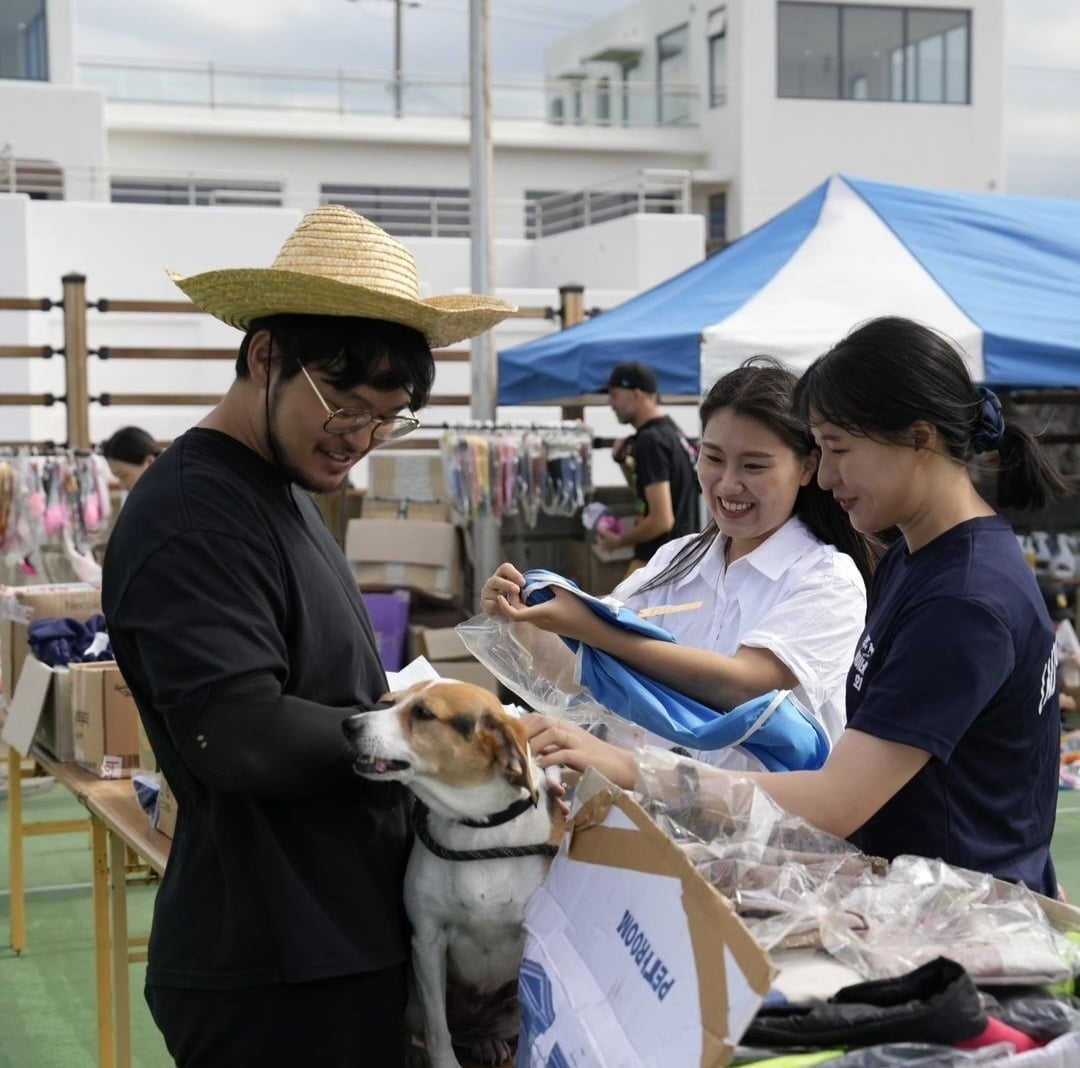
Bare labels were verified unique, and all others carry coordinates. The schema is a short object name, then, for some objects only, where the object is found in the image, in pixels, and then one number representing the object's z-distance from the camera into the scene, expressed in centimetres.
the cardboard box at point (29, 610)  507
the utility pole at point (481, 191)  978
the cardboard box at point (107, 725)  393
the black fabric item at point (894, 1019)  135
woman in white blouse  237
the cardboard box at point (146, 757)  368
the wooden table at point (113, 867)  322
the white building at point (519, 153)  1684
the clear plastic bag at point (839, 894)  149
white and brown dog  195
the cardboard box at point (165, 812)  304
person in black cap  787
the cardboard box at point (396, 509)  866
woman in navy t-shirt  173
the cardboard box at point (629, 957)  132
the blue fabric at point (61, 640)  467
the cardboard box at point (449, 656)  789
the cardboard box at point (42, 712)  422
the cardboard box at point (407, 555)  847
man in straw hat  175
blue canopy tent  742
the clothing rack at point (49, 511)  762
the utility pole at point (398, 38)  4131
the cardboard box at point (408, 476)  865
